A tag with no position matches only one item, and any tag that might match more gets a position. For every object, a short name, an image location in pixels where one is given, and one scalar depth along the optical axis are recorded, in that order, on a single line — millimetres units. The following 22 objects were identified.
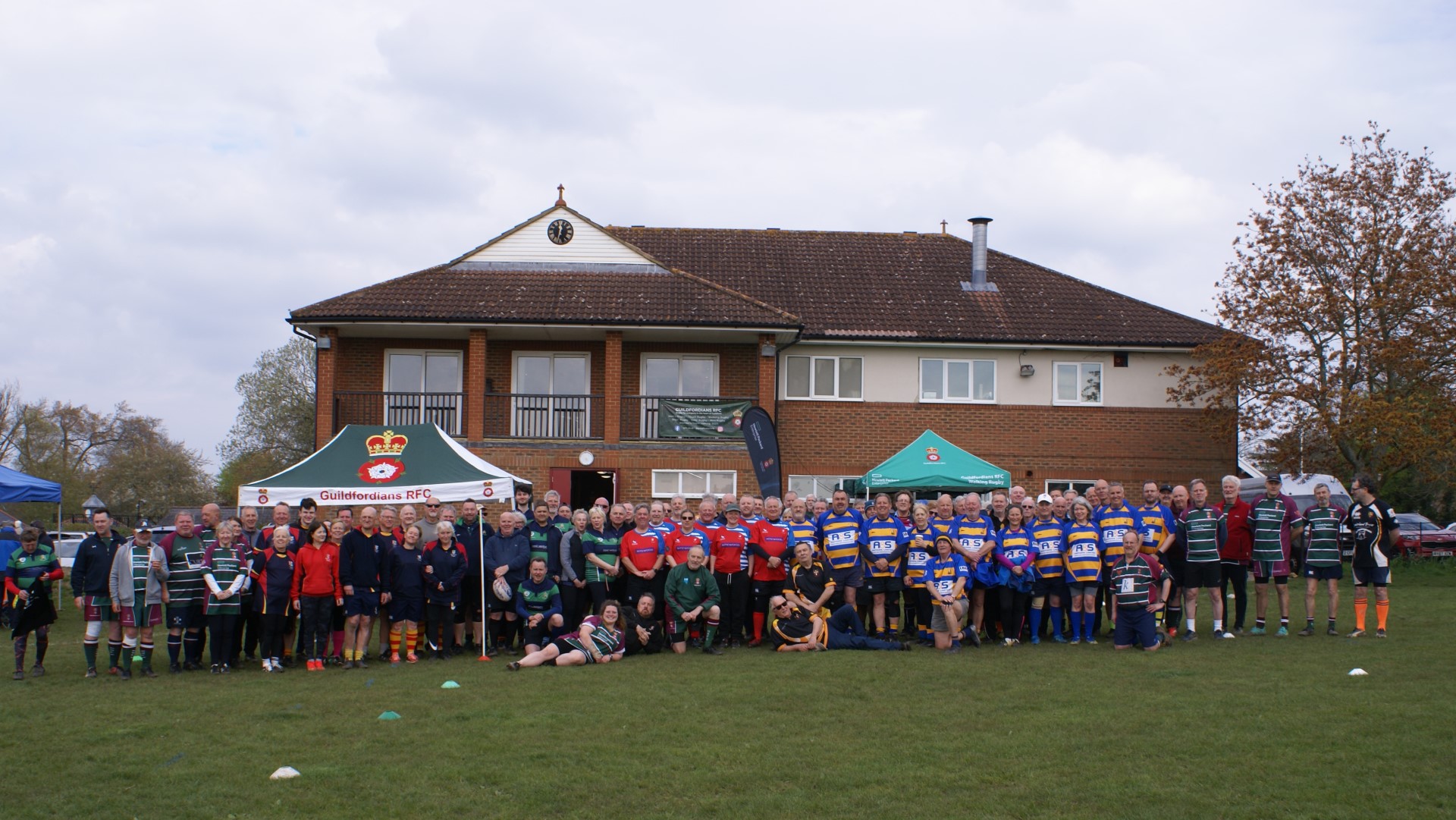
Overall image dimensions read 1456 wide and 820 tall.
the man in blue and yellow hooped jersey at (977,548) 13078
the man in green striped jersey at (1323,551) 13016
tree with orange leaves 22531
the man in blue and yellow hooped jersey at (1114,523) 13039
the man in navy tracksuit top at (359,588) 12148
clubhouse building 23250
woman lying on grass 11828
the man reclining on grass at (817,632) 12664
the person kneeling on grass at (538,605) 12477
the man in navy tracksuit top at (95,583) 11703
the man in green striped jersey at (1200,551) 12852
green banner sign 23422
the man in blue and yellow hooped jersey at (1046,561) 12984
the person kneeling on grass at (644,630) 12570
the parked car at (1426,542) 28672
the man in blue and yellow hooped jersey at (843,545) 13227
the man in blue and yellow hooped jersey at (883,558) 13164
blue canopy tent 18500
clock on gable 24375
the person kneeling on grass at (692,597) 12875
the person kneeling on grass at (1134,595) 12117
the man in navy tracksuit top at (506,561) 13023
